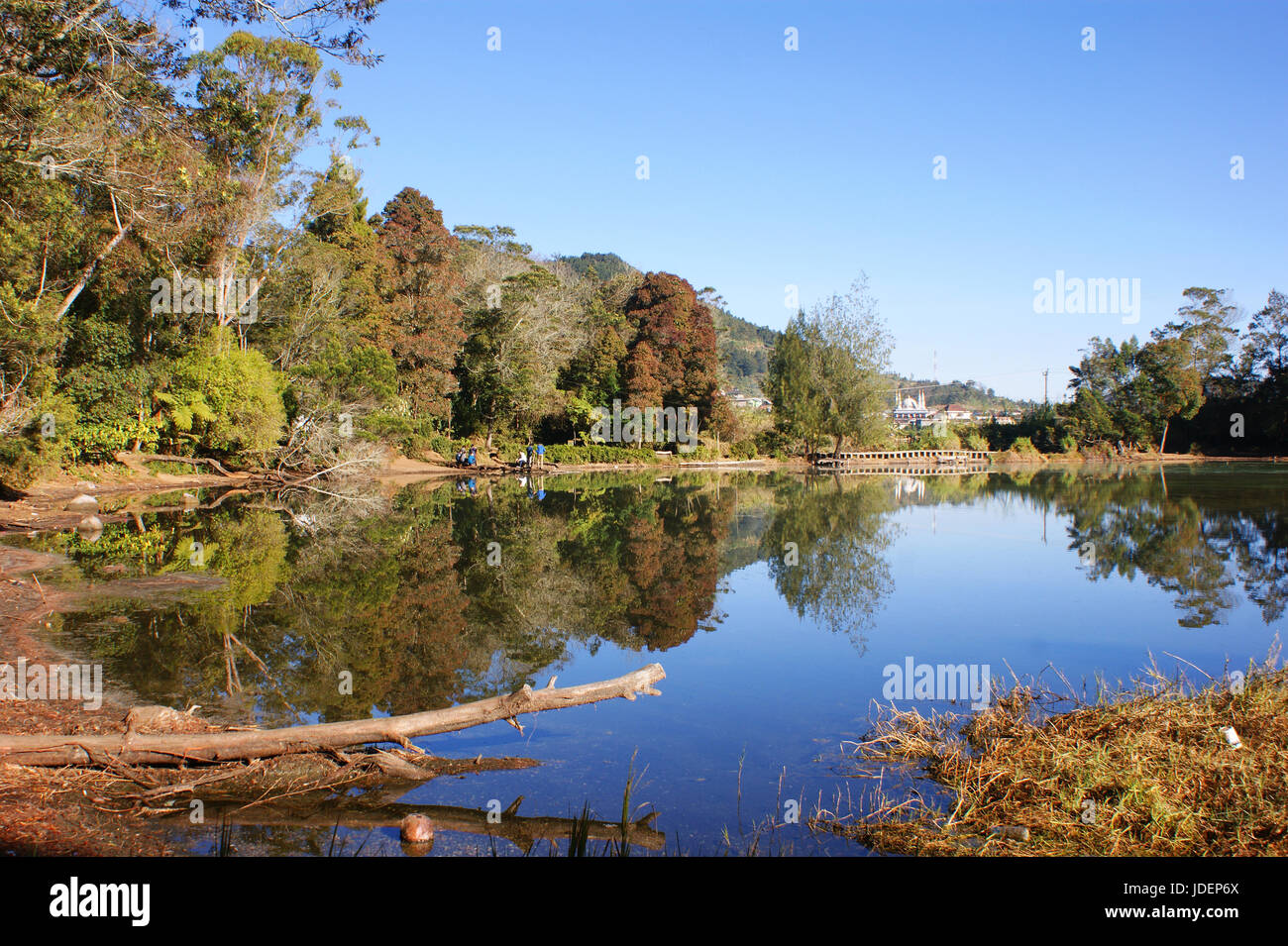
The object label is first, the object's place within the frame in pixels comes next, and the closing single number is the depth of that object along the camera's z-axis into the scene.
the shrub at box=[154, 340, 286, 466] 25.47
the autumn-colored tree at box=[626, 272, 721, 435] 47.16
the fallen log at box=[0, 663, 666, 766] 5.68
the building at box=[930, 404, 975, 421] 127.50
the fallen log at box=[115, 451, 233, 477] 25.60
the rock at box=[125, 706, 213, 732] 6.02
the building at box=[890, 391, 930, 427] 128.09
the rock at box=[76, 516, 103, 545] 16.53
